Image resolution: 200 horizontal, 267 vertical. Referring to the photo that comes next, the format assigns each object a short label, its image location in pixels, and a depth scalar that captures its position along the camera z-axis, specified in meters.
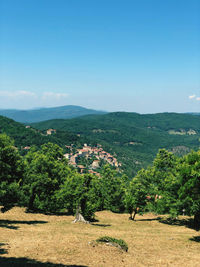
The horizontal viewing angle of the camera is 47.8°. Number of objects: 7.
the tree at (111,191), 61.22
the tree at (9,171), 30.47
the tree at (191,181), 25.95
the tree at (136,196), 46.31
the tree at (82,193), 37.34
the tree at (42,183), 43.38
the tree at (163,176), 42.70
